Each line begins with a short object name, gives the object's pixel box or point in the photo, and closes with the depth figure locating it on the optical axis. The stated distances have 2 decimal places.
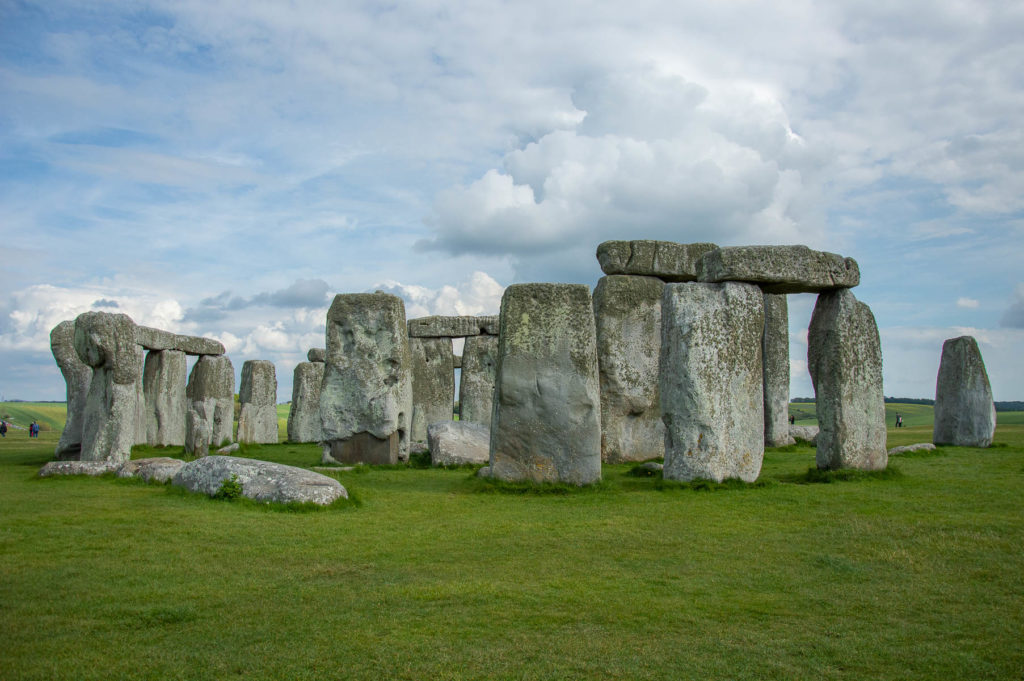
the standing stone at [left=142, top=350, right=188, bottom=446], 20.64
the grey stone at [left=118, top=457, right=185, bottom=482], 11.25
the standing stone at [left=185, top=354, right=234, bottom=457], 20.92
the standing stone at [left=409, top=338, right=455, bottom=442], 23.00
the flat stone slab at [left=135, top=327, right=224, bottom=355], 19.77
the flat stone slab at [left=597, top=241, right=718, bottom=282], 16.02
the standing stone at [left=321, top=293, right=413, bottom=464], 14.95
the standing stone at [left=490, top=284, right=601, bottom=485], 10.78
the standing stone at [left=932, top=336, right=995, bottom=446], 17.42
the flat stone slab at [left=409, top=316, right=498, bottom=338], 23.69
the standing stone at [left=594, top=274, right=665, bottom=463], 15.41
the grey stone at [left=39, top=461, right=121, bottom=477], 11.98
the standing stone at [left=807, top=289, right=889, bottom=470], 11.64
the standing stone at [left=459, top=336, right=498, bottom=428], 23.92
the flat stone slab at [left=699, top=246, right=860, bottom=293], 10.91
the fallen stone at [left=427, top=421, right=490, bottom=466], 14.74
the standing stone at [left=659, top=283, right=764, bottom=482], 10.66
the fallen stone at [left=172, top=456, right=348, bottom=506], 9.09
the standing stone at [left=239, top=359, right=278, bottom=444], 23.16
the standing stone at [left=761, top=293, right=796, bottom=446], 19.19
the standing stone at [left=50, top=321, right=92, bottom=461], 16.55
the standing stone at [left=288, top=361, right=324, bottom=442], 24.02
